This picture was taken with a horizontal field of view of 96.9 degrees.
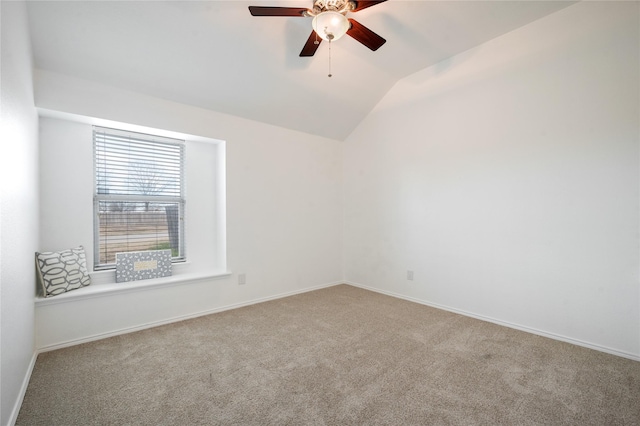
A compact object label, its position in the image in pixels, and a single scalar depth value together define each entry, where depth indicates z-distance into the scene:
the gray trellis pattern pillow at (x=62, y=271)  2.45
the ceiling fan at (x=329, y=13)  1.96
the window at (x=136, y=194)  2.99
